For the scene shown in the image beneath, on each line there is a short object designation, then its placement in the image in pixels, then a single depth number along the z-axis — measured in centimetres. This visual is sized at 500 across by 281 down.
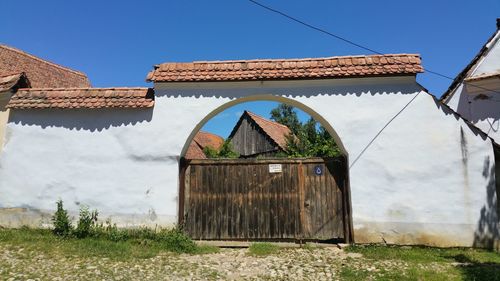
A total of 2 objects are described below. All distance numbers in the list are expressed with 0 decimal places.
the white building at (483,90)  960
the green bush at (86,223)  705
